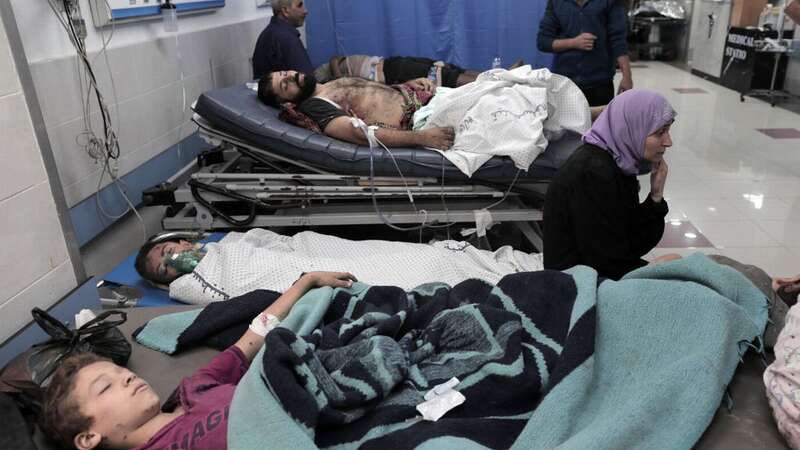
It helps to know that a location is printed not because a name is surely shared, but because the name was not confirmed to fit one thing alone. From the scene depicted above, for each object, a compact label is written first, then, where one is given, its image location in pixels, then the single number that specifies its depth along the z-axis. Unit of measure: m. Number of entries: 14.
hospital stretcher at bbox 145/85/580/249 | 2.79
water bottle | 4.48
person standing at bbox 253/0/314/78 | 3.82
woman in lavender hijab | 1.84
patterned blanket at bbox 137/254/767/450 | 1.15
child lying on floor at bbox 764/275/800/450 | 1.13
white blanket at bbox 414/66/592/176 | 2.75
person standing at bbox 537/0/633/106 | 3.41
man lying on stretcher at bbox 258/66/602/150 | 2.90
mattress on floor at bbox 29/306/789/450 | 1.19
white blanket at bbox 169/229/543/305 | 2.18
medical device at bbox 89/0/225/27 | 2.63
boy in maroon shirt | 1.21
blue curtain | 4.42
